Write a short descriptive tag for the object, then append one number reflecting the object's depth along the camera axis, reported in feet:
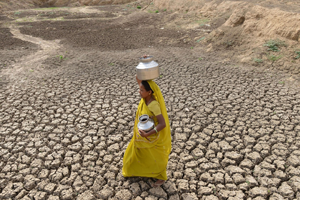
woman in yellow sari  7.91
